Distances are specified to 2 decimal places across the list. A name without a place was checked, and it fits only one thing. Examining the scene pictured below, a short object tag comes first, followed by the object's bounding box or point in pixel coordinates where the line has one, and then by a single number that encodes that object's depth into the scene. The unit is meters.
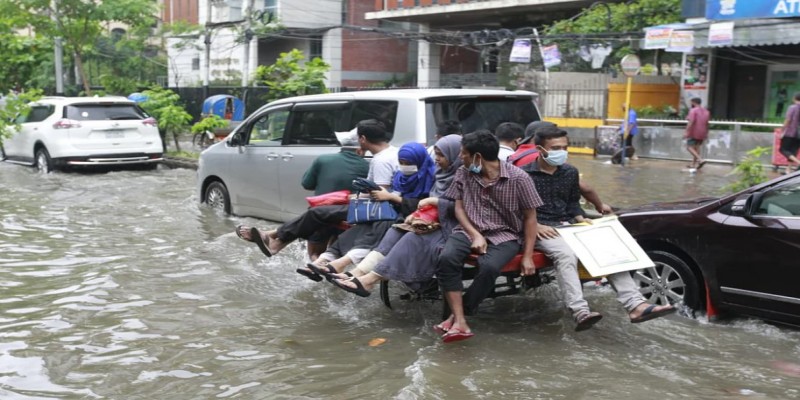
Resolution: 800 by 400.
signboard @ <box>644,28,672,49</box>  18.58
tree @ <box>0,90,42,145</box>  12.58
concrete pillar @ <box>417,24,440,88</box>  37.52
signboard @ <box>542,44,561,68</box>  21.94
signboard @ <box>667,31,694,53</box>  18.33
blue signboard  17.45
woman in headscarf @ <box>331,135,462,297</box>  5.95
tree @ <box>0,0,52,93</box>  23.55
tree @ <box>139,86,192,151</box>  19.94
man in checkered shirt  5.72
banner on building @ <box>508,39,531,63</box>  22.30
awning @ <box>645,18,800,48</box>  17.45
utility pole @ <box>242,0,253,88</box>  26.65
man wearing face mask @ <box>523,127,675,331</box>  5.65
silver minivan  8.37
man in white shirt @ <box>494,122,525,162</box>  7.25
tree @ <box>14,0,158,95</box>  24.28
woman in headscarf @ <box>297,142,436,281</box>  6.53
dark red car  5.95
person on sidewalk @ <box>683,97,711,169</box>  17.20
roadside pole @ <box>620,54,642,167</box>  17.77
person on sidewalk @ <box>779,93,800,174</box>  14.52
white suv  16.39
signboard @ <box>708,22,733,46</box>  17.58
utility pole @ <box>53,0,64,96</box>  25.59
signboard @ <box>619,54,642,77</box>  17.77
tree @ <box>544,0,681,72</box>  23.36
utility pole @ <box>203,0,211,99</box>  29.27
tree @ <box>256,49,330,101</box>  17.92
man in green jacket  7.44
